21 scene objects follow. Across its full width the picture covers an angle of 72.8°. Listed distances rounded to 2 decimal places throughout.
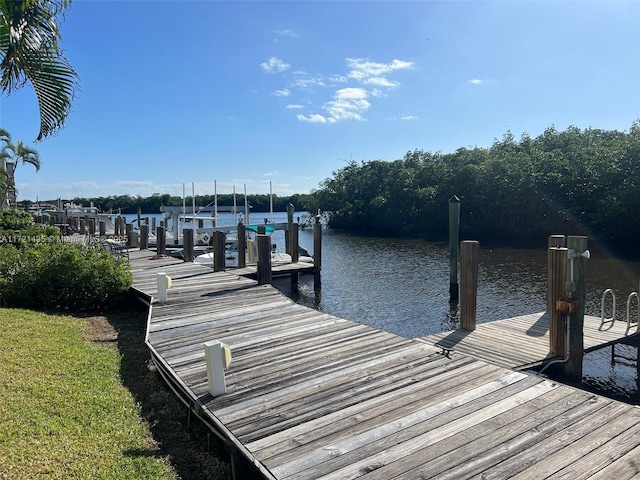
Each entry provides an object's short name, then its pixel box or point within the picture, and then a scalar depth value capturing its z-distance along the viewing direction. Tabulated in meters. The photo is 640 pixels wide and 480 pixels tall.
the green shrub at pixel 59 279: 9.87
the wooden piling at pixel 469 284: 8.00
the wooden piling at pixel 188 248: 16.52
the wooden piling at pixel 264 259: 11.29
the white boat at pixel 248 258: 17.95
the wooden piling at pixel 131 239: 21.69
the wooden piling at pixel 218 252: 13.93
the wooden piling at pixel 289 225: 18.67
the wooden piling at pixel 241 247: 15.87
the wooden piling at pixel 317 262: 17.56
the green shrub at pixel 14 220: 15.15
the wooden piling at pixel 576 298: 6.04
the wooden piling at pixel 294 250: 17.42
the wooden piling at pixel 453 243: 14.48
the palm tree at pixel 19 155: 19.05
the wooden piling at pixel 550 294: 6.66
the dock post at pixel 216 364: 4.61
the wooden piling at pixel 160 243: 17.89
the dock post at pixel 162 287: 9.27
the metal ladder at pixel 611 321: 8.26
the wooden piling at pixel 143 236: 20.64
